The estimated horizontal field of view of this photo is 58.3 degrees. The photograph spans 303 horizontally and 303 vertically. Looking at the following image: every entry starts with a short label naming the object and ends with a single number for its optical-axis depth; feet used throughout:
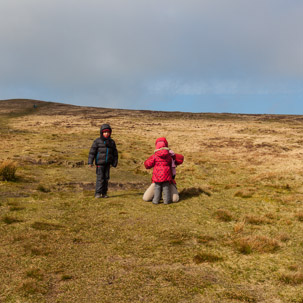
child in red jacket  33.65
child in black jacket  36.58
